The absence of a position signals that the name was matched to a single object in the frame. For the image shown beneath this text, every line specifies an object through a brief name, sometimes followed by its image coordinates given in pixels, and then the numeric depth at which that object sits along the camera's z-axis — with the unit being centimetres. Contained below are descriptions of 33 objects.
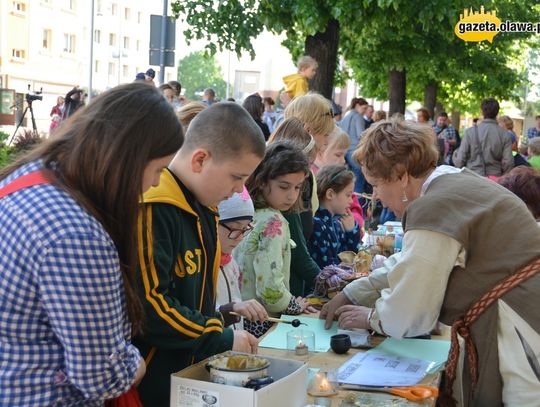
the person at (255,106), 875
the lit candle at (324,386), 247
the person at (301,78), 859
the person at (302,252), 402
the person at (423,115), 1608
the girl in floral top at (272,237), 340
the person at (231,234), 304
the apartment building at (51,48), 3822
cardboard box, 195
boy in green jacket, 222
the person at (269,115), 1058
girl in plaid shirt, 160
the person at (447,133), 1844
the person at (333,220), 464
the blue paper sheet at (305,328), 301
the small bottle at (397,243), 488
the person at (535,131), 1882
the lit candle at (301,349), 291
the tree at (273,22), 1053
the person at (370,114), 1880
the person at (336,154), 576
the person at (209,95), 1313
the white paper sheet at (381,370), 261
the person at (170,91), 857
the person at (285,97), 852
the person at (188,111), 387
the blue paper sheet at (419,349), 298
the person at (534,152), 1035
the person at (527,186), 421
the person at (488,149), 1169
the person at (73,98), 1141
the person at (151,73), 1020
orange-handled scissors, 246
